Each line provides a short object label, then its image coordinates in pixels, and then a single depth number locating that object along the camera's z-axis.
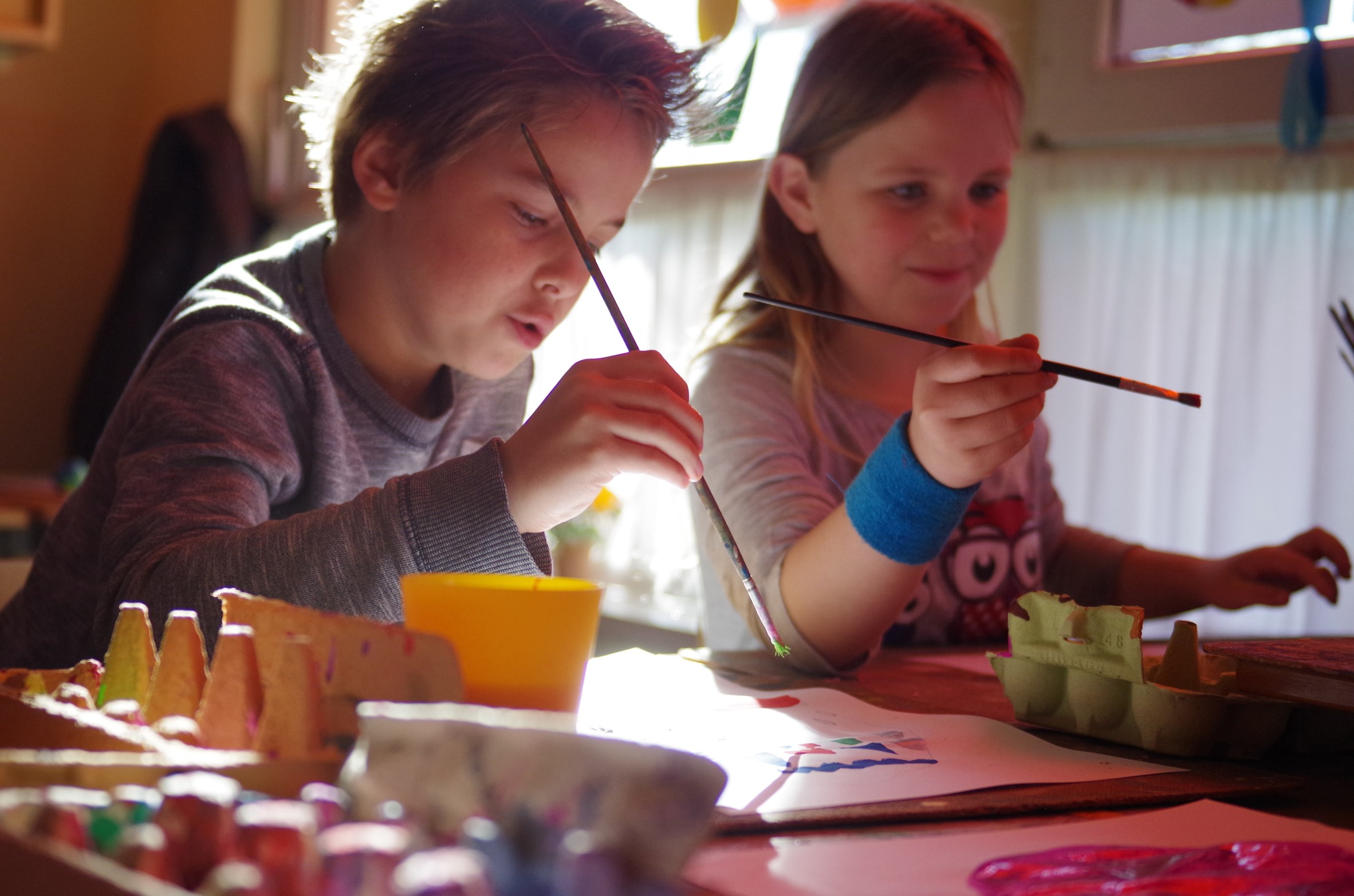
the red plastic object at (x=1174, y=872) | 0.43
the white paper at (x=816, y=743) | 0.56
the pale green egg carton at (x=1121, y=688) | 0.66
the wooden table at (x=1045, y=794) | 0.51
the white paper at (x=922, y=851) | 0.43
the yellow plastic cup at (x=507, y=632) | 0.49
